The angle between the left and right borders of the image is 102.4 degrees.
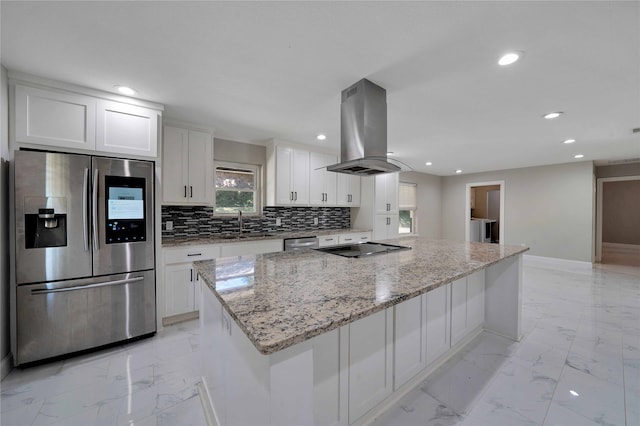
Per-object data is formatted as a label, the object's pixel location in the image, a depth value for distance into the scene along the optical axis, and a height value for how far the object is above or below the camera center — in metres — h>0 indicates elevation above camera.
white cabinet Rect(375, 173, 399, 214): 4.70 +0.33
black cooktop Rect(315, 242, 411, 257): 2.09 -0.34
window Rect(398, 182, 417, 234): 6.68 +0.11
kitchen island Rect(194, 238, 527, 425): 0.82 -0.55
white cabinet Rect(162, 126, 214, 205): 2.98 +0.53
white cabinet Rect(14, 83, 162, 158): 2.02 +0.76
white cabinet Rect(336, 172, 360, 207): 4.58 +0.37
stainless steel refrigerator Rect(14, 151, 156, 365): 1.99 -0.36
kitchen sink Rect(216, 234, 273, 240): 3.26 -0.35
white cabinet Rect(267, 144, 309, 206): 3.80 +0.53
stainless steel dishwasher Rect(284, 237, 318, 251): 3.58 -0.45
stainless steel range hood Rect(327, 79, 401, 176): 2.11 +0.70
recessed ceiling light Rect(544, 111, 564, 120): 2.72 +1.04
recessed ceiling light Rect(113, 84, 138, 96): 2.20 +1.06
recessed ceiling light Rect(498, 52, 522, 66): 1.71 +1.05
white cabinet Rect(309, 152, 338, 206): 4.20 +0.49
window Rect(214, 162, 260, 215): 3.70 +0.33
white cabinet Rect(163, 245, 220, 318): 2.75 -0.76
